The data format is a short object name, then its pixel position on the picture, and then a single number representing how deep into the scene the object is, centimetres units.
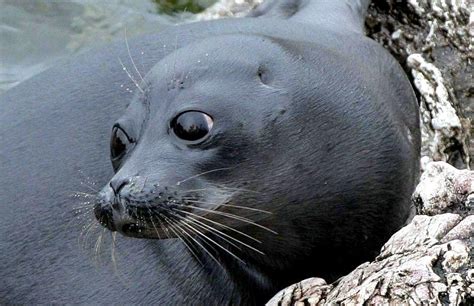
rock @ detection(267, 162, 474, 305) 794
